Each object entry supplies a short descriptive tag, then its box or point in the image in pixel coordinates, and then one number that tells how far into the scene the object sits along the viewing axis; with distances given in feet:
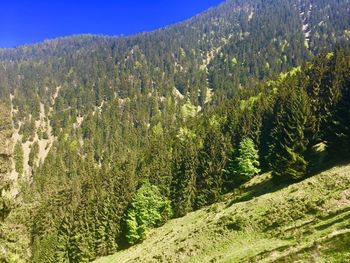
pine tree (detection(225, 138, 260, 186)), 257.14
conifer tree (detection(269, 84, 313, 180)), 189.37
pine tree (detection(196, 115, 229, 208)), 258.16
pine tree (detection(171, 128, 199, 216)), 261.65
